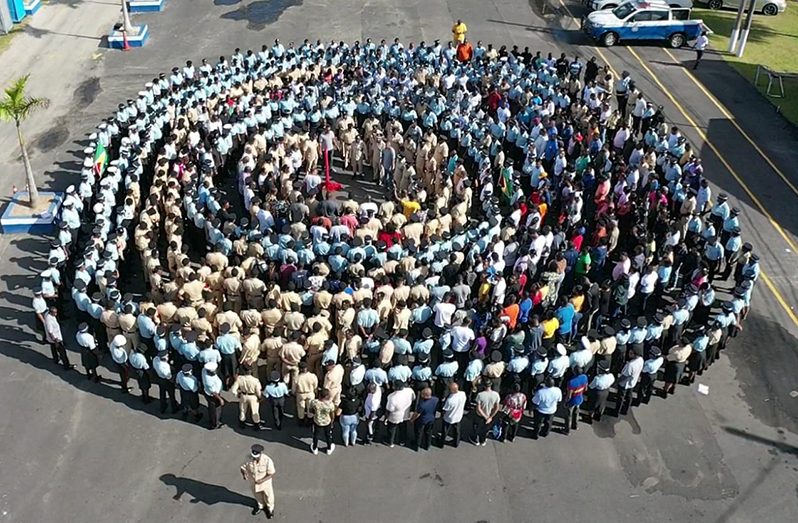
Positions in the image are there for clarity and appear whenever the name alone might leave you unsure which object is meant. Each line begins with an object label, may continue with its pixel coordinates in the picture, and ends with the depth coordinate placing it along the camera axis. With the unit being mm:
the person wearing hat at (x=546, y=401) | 13383
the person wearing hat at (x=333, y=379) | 13070
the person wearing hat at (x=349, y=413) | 13234
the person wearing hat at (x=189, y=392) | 13523
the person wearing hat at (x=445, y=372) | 13703
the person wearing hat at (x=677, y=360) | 14461
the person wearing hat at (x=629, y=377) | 13742
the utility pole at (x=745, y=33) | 29544
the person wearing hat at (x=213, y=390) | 13328
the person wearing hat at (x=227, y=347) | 13898
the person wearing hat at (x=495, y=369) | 13711
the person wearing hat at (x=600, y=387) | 13750
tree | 18859
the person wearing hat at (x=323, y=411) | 12922
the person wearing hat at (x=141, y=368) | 13898
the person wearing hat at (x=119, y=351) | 14078
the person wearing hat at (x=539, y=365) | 13617
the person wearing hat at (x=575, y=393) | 13547
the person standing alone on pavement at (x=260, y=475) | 11672
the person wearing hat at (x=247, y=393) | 13539
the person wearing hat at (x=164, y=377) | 13656
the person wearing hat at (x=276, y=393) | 13453
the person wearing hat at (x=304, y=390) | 13454
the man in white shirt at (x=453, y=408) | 13055
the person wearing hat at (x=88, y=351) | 14180
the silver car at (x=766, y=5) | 35000
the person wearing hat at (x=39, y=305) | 14992
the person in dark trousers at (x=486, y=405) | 13188
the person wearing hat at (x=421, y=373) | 13367
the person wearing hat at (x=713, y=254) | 16875
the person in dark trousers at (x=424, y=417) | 13055
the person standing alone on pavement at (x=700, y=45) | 28656
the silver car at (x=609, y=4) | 31688
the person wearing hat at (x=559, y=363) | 13586
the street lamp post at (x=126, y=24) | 29128
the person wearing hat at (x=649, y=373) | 13969
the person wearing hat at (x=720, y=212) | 17781
